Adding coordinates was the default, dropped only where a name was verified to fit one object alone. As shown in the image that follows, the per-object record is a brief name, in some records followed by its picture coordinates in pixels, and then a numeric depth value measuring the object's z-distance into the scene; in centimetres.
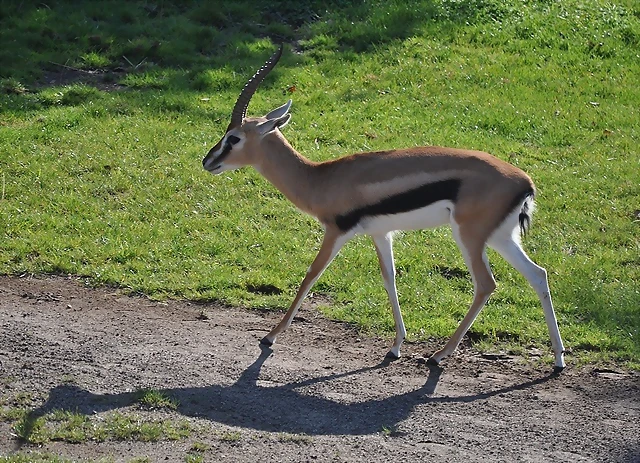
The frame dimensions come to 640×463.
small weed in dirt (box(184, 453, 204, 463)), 1095
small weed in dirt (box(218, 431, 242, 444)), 1153
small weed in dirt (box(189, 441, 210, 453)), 1125
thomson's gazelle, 1370
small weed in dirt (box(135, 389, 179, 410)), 1231
